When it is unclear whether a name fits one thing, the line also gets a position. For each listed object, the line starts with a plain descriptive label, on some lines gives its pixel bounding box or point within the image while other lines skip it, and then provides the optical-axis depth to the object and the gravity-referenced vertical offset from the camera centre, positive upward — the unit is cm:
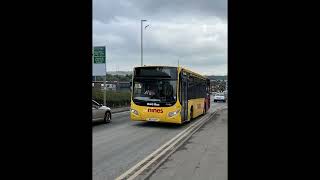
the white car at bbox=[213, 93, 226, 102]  6097 -98
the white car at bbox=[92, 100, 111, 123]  1700 -103
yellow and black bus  1587 -9
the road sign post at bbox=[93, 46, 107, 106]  2848 +247
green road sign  2865 +288
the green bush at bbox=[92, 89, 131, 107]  3162 -66
